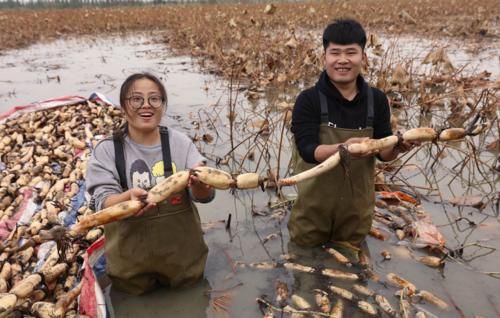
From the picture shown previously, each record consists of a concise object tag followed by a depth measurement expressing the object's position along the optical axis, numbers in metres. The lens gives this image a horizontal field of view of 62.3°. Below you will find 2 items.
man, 2.40
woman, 2.20
